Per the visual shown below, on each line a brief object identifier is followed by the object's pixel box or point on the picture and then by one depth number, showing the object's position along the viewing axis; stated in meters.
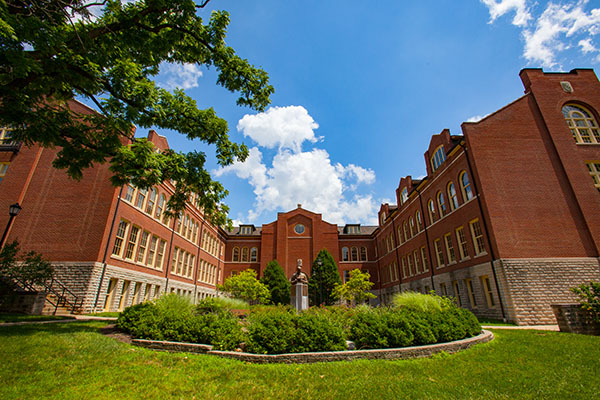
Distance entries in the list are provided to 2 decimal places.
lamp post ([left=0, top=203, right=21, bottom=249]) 13.19
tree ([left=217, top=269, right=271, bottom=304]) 32.31
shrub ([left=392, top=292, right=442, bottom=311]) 10.04
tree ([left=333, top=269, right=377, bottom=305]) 33.50
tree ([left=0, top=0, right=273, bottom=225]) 6.14
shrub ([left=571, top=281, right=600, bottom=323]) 10.19
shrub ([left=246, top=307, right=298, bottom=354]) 6.95
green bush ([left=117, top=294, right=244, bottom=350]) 7.68
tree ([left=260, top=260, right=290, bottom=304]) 34.78
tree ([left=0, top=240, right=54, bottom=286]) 13.98
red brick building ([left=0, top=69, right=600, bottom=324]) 15.35
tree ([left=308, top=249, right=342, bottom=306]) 35.37
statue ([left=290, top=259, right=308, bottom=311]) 16.05
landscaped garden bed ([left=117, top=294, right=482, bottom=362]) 7.04
